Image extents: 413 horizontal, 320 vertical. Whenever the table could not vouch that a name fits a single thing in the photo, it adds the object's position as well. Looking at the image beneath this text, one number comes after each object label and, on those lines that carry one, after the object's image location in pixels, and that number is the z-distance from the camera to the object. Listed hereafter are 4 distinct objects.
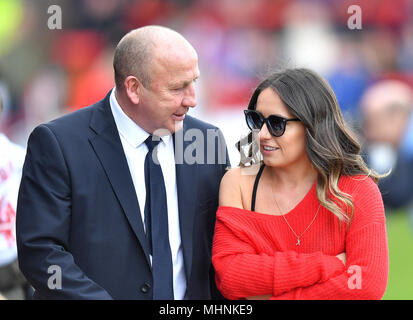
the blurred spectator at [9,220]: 7.33
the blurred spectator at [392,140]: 14.50
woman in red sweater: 5.28
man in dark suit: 5.52
